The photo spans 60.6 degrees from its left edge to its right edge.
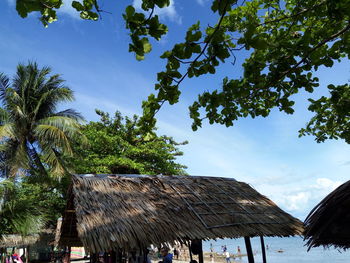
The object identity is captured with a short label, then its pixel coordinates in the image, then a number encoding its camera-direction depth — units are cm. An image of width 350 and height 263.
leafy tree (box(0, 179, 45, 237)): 653
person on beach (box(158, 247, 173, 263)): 680
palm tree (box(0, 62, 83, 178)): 1145
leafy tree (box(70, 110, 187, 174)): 1439
